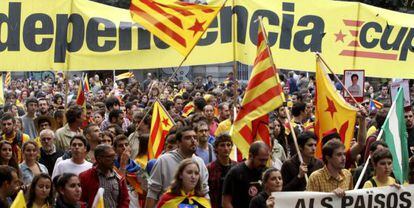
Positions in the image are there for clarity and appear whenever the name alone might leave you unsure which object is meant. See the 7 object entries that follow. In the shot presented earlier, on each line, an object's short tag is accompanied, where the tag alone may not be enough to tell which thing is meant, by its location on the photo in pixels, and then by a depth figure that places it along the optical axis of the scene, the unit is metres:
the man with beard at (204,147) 12.56
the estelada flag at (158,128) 13.81
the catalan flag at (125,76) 33.69
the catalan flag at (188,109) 19.35
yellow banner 16.02
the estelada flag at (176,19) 14.47
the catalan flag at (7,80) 34.50
